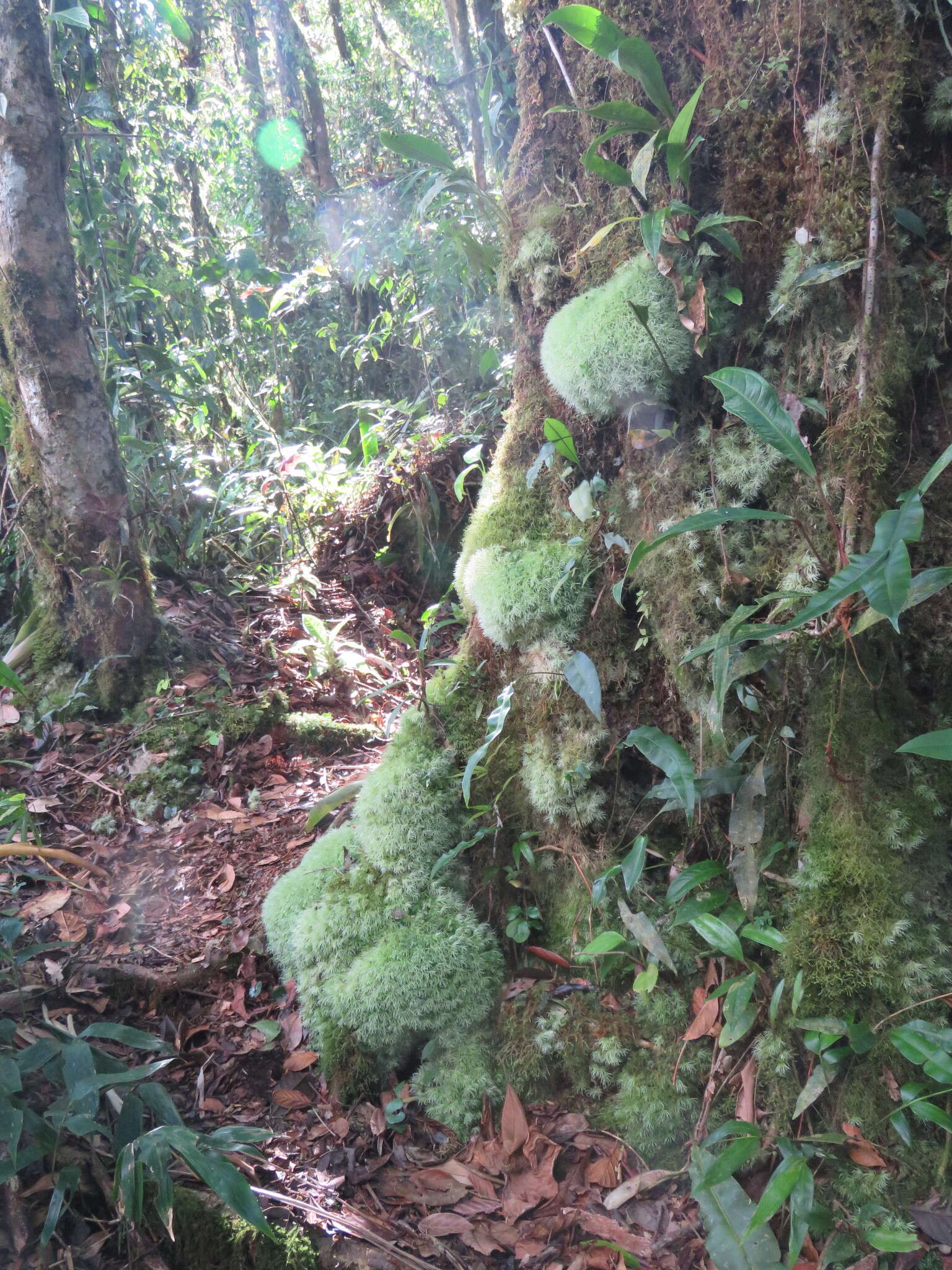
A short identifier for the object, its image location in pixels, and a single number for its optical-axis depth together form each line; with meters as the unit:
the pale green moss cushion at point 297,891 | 2.27
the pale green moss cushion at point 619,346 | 1.93
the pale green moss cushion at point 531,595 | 2.15
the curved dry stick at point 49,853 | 2.07
